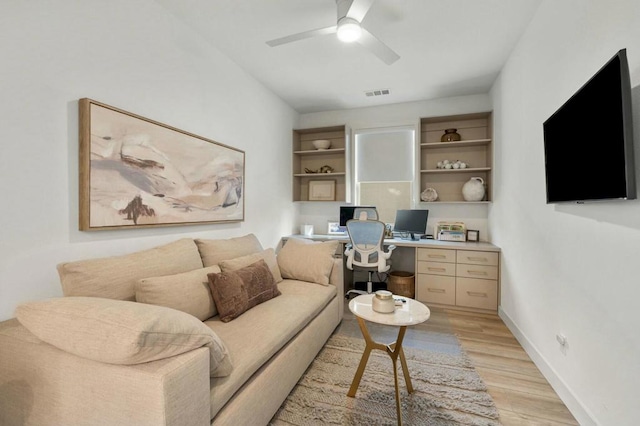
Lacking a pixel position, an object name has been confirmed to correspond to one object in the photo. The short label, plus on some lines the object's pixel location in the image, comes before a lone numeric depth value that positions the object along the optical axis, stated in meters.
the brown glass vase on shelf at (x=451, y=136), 3.81
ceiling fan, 1.92
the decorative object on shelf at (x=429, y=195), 3.94
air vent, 3.72
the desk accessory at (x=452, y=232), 3.71
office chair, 3.33
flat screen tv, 1.15
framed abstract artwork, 1.70
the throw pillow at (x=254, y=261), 2.15
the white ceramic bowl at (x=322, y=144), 4.34
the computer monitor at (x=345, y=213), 4.19
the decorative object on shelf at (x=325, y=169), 4.40
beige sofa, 0.96
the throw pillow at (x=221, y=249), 2.29
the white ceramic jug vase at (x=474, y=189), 3.69
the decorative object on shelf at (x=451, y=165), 3.80
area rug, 1.62
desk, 3.27
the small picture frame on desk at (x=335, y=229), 4.36
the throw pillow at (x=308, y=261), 2.75
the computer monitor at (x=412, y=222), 3.84
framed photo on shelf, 4.42
